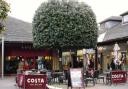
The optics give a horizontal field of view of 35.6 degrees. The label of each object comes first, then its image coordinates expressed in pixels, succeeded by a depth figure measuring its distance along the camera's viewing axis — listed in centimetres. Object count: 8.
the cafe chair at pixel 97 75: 1381
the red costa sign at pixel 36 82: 1116
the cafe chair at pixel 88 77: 1291
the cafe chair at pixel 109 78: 1308
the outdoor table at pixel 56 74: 1450
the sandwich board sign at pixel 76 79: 1132
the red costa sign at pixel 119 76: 1313
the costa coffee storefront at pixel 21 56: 2226
